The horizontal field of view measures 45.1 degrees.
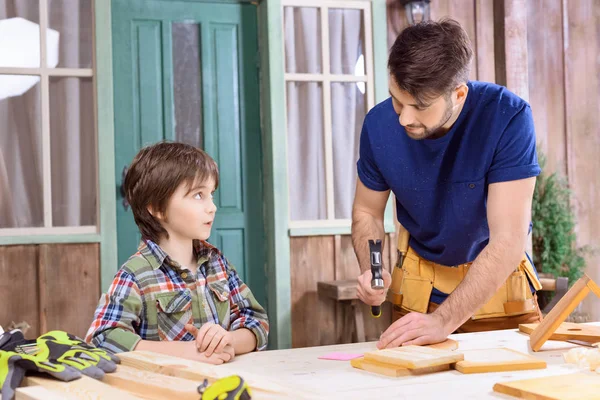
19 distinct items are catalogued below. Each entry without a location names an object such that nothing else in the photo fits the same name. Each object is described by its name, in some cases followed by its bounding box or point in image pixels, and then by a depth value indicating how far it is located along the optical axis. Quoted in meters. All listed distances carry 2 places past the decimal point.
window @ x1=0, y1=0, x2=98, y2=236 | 4.00
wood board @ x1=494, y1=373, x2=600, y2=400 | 1.26
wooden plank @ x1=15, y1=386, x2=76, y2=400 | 1.27
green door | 4.20
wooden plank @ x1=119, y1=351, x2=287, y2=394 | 1.31
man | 2.04
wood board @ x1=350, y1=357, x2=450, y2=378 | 1.50
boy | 1.96
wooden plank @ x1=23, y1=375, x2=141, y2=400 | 1.27
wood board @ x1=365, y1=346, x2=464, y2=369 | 1.51
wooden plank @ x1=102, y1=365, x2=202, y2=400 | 1.25
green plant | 4.68
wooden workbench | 1.36
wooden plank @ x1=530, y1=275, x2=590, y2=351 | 1.75
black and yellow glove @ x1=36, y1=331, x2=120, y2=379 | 1.44
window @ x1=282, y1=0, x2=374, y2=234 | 4.41
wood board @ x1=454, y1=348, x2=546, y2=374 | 1.52
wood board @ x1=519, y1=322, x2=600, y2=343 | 1.88
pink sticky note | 1.73
